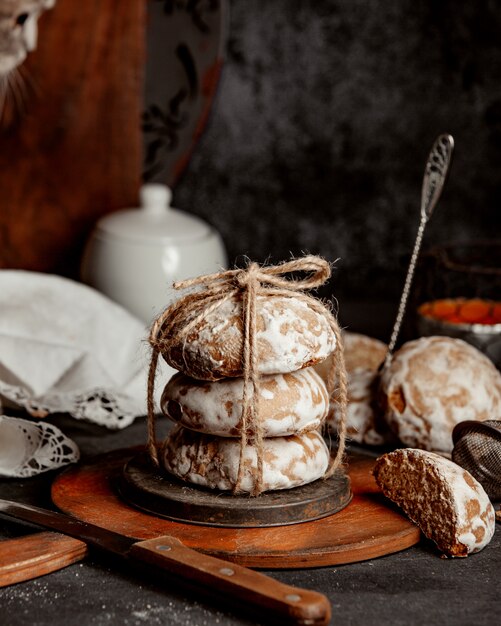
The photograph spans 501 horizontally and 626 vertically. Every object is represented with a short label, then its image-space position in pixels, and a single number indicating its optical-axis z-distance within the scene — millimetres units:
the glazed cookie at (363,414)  804
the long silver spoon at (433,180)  789
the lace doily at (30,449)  753
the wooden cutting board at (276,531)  651
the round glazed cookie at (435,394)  772
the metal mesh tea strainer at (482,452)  723
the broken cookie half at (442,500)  667
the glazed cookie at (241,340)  672
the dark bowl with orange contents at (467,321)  867
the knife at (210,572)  594
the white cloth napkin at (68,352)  844
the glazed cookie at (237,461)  682
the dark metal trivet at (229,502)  672
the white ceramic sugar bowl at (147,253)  975
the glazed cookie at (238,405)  678
